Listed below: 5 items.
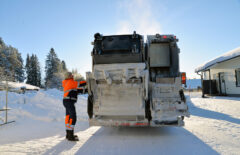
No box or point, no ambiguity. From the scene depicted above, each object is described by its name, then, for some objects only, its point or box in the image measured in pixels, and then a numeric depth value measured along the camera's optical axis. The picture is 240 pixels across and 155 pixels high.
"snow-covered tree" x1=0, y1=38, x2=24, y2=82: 35.72
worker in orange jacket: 3.89
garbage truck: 3.99
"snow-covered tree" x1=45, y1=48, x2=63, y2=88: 42.88
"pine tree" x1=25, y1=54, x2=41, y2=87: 48.28
